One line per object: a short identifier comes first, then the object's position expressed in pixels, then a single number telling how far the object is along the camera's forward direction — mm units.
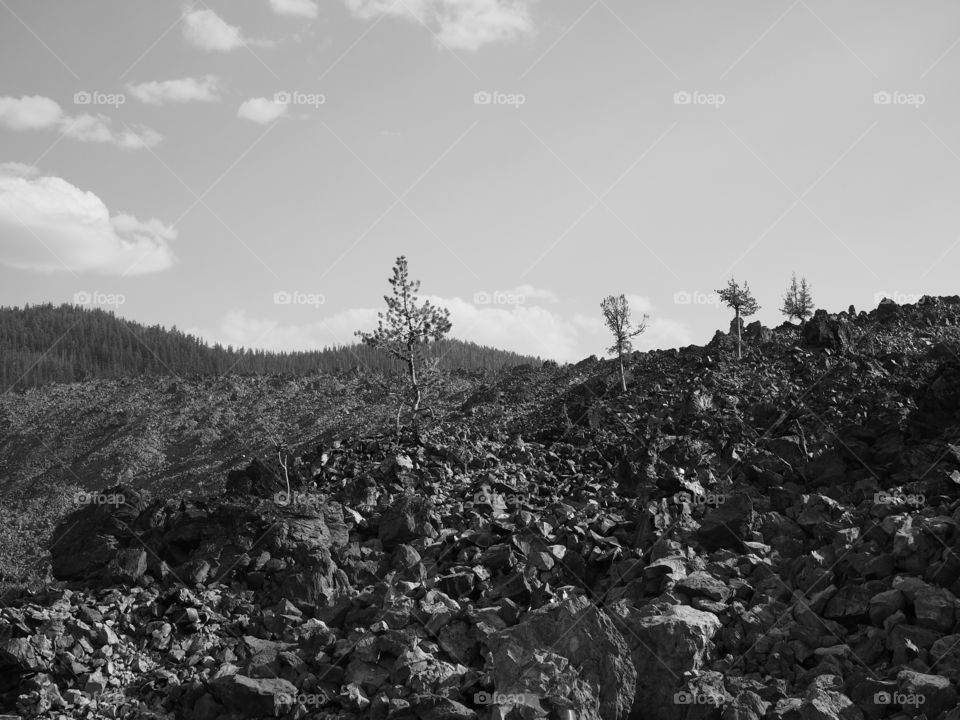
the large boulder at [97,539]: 16670
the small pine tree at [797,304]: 57344
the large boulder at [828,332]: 38381
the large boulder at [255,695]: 11555
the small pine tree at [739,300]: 45844
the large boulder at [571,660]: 10828
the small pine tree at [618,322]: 42344
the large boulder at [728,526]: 16359
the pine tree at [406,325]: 36875
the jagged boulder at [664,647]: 11086
